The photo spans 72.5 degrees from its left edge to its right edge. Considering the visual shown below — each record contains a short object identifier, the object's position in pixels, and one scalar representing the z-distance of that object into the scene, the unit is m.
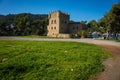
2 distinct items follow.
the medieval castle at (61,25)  37.25
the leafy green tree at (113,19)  24.05
